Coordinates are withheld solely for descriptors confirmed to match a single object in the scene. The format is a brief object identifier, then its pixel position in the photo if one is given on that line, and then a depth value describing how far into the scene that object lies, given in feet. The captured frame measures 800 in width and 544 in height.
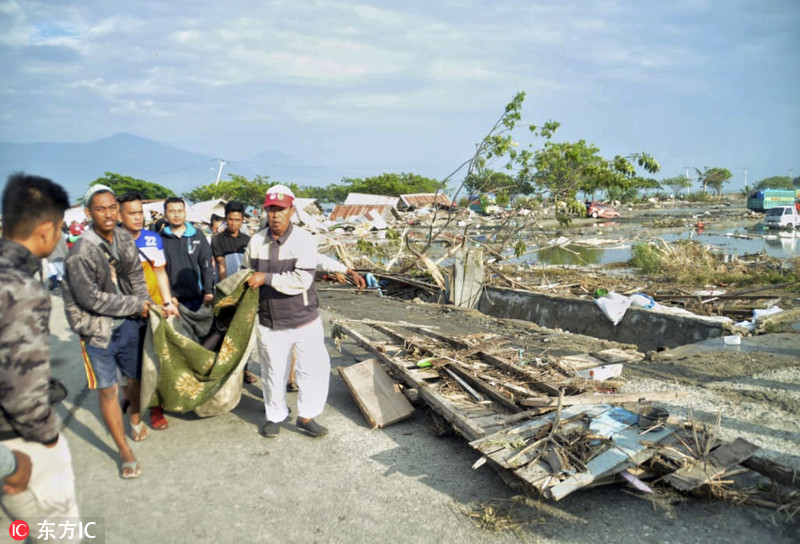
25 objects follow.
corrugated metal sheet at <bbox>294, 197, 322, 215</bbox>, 129.74
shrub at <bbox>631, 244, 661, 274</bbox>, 54.24
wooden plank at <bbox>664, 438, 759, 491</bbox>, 10.12
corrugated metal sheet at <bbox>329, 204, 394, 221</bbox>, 141.90
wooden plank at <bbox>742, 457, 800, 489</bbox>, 9.84
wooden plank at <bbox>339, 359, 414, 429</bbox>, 15.30
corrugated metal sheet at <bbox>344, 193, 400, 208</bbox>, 158.92
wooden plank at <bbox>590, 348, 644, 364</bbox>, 18.36
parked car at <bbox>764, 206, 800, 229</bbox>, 101.50
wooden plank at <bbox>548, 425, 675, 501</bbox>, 9.90
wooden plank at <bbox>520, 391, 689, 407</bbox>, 13.14
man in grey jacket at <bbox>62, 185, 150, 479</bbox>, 11.50
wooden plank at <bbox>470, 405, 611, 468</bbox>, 11.05
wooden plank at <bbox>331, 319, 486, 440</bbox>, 12.59
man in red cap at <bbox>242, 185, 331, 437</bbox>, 13.62
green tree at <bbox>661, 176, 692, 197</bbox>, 305.53
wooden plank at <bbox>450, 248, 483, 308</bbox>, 36.86
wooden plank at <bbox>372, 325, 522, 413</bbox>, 13.96
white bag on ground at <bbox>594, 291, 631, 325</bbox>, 30.07
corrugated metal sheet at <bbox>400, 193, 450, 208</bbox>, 174.70
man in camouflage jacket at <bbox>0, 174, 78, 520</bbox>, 6.45
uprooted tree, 34.55
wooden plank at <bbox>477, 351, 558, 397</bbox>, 14.38
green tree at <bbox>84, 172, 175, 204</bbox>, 140.71
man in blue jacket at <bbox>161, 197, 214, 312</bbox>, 16.78
